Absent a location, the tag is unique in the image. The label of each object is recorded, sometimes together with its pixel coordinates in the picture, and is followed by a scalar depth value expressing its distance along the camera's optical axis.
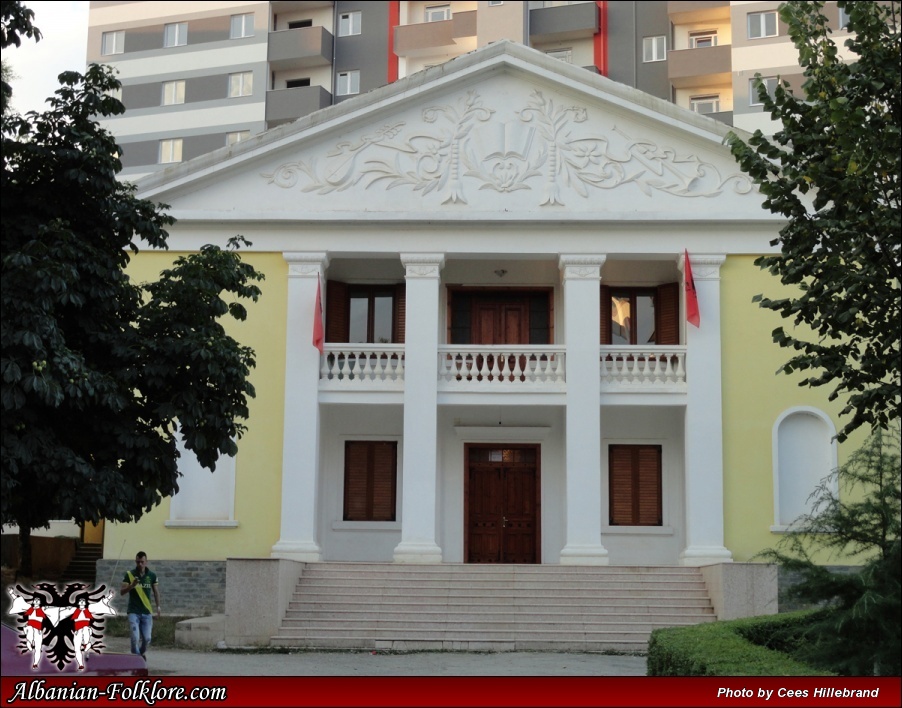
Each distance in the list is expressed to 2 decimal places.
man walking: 15.84
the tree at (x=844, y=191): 11.76
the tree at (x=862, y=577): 10.22
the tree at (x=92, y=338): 12.15
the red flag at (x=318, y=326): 24.22
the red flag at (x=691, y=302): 24.17
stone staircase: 19.62
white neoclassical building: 23.95
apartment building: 43.41
